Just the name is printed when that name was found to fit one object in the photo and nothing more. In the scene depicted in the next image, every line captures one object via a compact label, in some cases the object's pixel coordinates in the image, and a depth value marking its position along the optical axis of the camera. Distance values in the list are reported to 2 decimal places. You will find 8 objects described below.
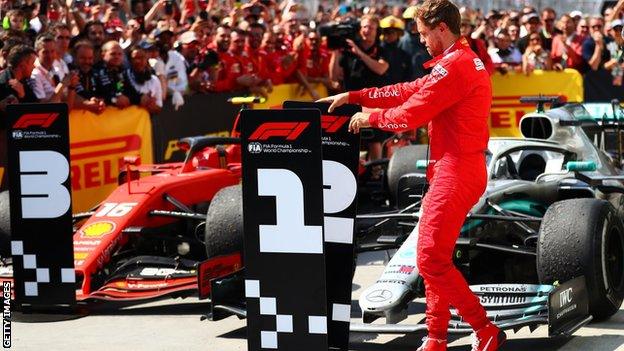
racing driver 6.09
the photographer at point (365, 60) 14.48
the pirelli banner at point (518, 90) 17.42
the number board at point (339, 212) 6.40
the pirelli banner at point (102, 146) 12.16
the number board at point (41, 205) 7.77
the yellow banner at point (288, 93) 15.99
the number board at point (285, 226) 5.94
